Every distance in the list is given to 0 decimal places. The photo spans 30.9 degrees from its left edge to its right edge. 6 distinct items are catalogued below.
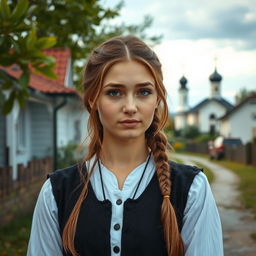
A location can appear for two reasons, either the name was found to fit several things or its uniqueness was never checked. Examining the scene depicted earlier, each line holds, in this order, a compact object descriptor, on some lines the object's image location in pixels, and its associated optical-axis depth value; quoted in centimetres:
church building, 7125
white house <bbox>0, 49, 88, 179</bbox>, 1147
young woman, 189
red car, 2942
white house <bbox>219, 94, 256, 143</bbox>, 4897
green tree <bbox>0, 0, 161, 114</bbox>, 309
